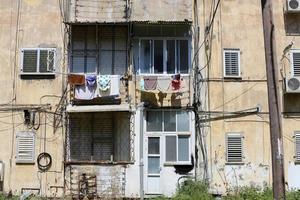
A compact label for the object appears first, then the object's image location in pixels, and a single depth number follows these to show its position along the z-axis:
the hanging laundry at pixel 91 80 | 21.27
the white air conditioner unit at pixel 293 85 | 21.20
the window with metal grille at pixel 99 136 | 21.75
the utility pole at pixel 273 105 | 12.88
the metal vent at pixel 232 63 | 22.02
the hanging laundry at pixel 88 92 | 21.33
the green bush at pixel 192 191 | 19.03
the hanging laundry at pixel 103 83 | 21.28
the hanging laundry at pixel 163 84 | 21.48
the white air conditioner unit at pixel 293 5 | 21.84
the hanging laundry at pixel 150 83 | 21.42
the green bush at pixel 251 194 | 18.41
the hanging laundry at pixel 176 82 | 21.39
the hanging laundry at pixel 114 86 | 21.34
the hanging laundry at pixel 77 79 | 21.30
